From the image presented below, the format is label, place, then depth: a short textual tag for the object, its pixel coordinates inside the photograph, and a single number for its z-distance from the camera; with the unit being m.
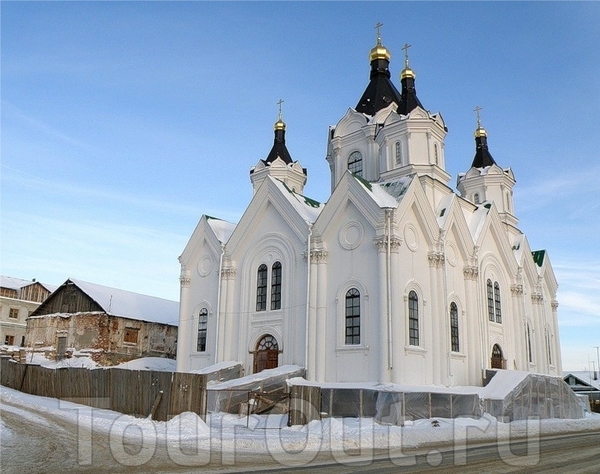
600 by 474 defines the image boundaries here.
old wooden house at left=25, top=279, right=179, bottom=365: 39.81
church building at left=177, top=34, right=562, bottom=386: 25.68
